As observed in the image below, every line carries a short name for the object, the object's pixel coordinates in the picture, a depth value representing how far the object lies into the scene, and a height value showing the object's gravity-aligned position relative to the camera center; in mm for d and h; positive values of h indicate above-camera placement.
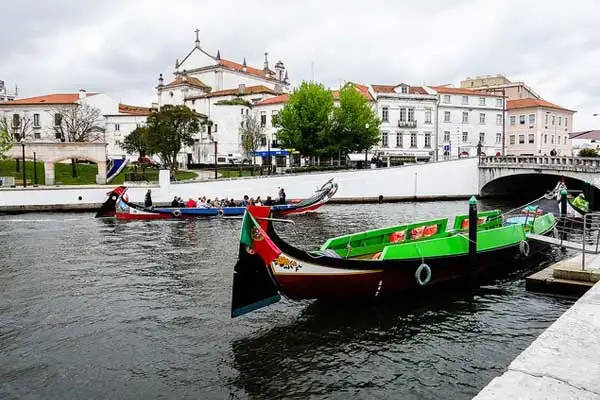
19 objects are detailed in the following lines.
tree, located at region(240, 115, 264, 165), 70125 +4445
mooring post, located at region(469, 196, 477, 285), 16125 -2137
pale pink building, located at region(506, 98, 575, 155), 76750 +5820
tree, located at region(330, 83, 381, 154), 58188 +4665
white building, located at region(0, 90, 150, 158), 77250 +7476
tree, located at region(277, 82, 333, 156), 57531 +4943
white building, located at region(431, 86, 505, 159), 73125 +6406
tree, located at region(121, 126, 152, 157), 59206 +3255
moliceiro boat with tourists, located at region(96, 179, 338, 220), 34031 -2679
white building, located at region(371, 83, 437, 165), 70500 +6195
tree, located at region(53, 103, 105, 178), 72250 +6097
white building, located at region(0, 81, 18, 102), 130500 +18848
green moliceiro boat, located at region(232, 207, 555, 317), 12414 -2476
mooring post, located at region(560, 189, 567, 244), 25250 -1666
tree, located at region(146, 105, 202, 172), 56438 +3968
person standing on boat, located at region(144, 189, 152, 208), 36862 -2228
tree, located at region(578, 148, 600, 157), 69781 +1894
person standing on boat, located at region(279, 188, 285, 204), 39844 -2156
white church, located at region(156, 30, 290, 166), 75625 +9886
